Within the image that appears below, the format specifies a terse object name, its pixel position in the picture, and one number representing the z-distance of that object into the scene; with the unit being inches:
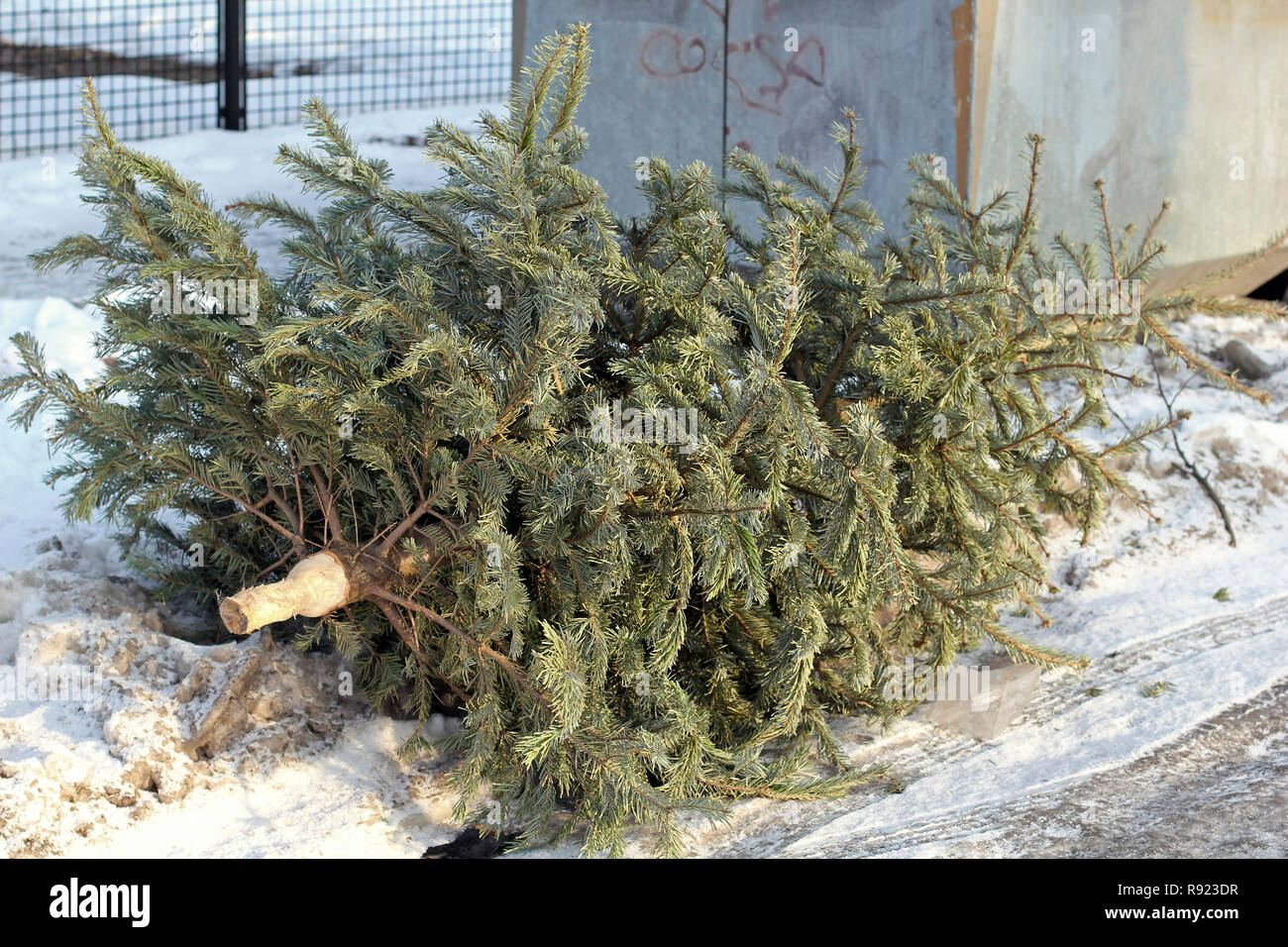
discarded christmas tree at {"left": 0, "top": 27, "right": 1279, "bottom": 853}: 109.0
